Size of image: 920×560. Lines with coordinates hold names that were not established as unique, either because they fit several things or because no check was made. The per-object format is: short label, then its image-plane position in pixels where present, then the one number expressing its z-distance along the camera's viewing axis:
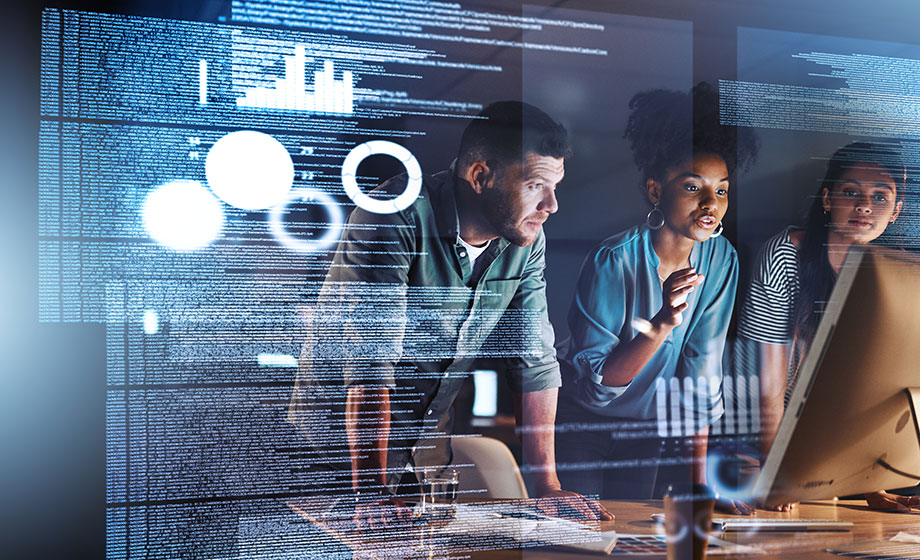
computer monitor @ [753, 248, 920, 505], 1.17
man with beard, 1.43
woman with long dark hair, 1.74
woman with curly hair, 1.60
